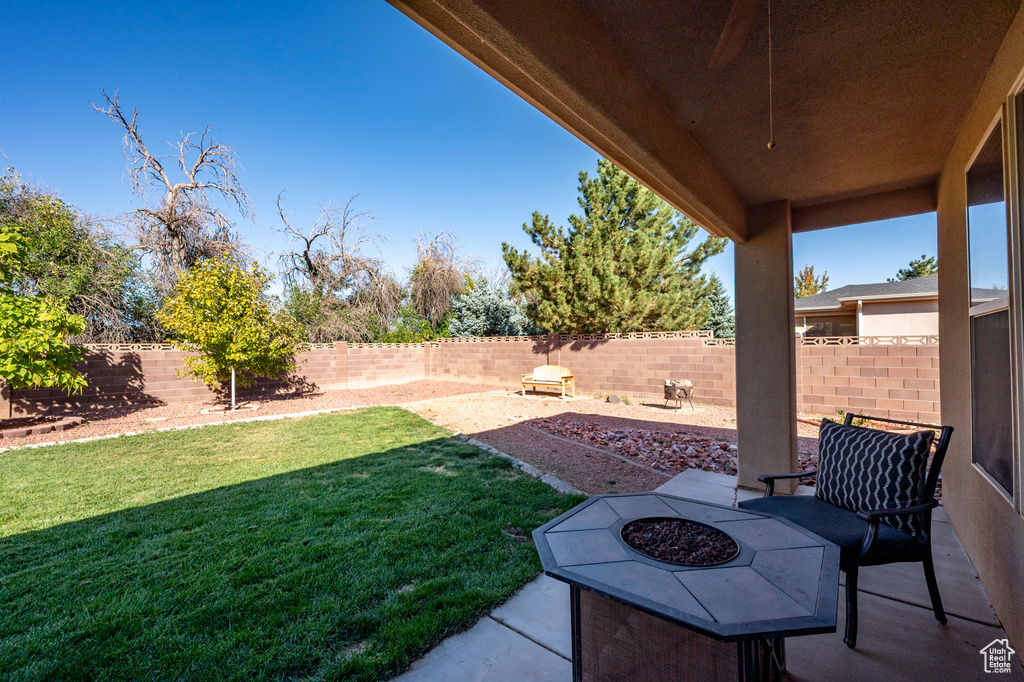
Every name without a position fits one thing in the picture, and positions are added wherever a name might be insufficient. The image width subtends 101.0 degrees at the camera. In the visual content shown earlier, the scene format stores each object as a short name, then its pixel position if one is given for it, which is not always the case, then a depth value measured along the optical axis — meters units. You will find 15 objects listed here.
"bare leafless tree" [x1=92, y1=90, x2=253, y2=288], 9.70
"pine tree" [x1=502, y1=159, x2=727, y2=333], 10.00
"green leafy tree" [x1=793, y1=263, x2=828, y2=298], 22.16
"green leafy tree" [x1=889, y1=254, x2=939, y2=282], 19.23
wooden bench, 9.55
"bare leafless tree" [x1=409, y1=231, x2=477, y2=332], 14.65
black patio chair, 1.80
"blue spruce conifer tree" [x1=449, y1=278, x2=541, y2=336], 14.09
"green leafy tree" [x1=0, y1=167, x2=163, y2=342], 7.94
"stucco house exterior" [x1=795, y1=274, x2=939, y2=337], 10.66
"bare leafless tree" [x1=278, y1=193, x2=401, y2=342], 13.09
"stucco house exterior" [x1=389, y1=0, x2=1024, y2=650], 1.55
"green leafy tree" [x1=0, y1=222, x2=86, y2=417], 5.07
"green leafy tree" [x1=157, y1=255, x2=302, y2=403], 7.13
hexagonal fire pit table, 1.08
